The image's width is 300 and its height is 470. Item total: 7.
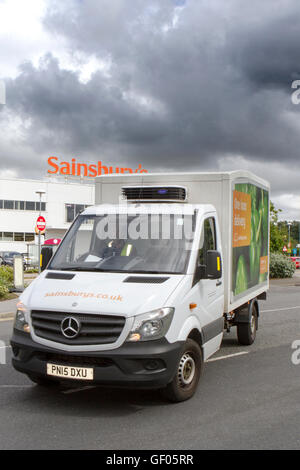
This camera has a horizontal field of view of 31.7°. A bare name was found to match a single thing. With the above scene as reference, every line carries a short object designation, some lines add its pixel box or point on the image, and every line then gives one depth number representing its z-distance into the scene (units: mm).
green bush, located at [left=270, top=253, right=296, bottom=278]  29859
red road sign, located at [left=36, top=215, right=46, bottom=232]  25295
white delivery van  5078
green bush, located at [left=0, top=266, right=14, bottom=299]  16094
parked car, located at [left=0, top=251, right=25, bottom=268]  41847
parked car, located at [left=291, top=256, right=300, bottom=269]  55359
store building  56625
